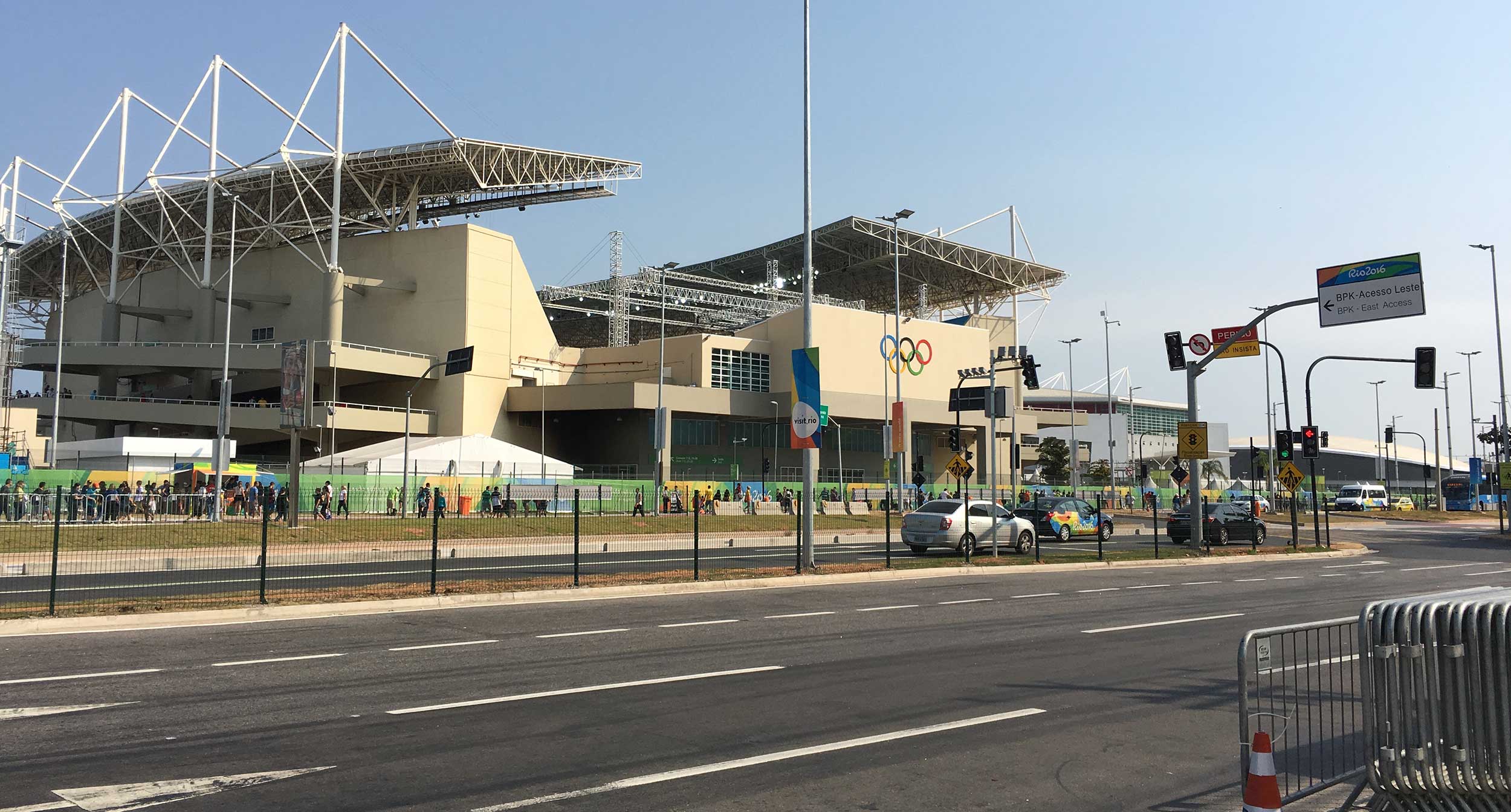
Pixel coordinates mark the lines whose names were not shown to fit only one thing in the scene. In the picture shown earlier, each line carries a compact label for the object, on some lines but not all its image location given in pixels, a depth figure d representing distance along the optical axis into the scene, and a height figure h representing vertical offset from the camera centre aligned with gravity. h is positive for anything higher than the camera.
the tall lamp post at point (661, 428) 51.73 +3.31
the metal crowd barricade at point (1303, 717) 6.46 -1.64
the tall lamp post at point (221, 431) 30.97 +1.94
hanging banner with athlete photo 32.44 +3.18
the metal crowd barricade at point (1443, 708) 5.65 -1.16
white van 77.88 -0.64
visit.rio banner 22.66 +2.02
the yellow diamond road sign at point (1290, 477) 33.66 +0.38
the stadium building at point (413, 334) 66.25 +10.96
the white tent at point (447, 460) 45.97 +1.49
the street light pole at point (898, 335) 46.52 +7.93
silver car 27.75 -0.96
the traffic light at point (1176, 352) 29.22 +3.75
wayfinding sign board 24.45 +4.57
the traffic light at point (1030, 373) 35.90 +4.09
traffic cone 5.33 -1.45
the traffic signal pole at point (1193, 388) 27.19 +2.79
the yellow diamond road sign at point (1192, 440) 28.34 +1.31
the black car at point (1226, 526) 36.34 -1.22
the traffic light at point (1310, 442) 36.31 +1.59
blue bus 78.44 -0.48
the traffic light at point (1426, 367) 30.72 +3.46
